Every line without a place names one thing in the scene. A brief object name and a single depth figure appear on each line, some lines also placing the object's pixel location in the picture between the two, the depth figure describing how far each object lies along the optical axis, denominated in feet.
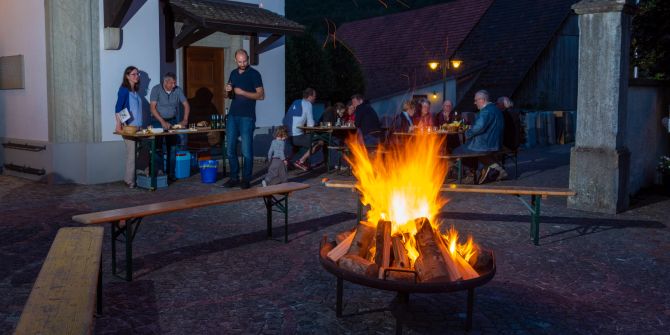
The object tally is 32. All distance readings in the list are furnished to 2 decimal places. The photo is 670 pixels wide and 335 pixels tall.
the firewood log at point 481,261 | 14.71
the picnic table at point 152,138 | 33.86
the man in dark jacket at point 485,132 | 36.99
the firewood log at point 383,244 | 14.20
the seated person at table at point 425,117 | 45.56
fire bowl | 12.93
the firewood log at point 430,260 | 13.28
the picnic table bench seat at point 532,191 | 22.84
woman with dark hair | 35.22
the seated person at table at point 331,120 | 44.39
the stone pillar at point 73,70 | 35.83
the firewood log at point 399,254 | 14.19
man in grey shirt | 37.52
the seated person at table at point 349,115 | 46.57
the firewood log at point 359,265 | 13.64
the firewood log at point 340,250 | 14.93
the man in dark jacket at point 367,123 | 40.04
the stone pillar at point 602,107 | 29.30
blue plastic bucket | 37.32
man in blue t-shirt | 33.76
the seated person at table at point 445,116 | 47.67
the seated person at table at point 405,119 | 44.14
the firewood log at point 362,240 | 14.90
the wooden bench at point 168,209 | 17.54
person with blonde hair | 34.47
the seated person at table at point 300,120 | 43.98
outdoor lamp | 73.36
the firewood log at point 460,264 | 14.06
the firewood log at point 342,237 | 16.20
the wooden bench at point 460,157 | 36.71
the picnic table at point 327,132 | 42.91
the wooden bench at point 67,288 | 10.27
